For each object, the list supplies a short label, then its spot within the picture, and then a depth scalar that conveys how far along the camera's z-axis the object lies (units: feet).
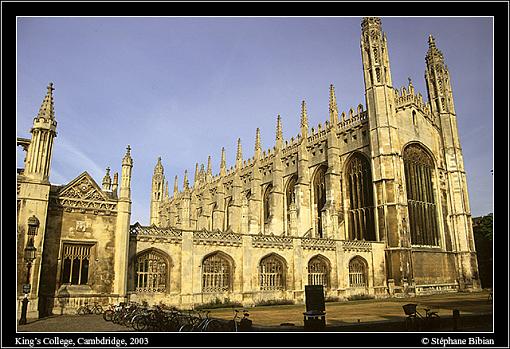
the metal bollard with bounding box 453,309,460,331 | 41.04
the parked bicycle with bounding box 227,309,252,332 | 37.86
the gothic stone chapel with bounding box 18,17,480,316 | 55.77
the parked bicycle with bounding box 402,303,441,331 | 40.78
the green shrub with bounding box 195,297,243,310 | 71.88
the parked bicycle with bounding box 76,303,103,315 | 54.74
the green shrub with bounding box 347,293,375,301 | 97.22
